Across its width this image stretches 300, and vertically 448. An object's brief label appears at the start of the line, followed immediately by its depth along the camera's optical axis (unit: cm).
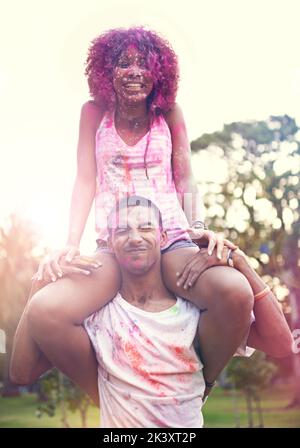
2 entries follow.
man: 178
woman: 173
